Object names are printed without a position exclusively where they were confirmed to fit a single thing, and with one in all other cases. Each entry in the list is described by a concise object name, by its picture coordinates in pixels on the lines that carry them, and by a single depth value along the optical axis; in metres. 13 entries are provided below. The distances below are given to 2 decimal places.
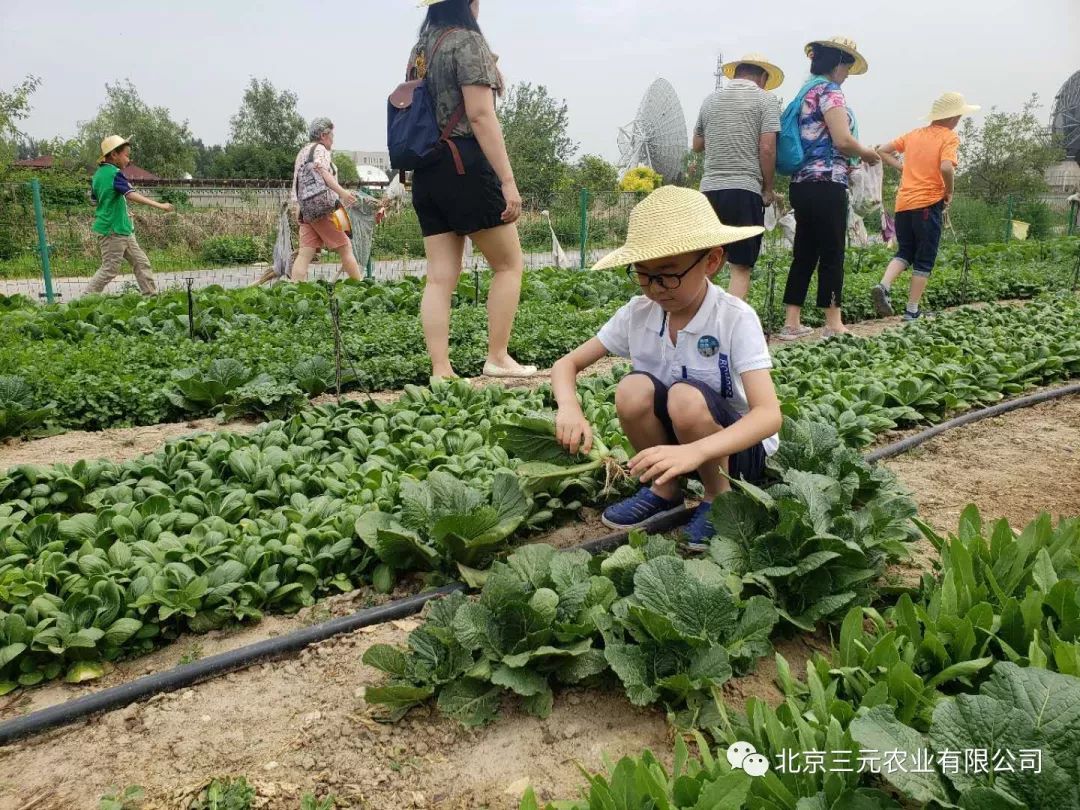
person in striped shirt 5.97
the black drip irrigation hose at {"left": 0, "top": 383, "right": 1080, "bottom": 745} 2.14
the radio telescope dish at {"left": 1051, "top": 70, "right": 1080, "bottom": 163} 31.20
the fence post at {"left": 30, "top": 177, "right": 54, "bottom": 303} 10.70
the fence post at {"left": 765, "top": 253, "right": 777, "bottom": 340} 6.86
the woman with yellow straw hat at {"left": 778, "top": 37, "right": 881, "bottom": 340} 6.05
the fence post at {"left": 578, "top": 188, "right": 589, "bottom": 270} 13.90
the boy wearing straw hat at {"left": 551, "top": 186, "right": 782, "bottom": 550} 2.60
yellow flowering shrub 23.34
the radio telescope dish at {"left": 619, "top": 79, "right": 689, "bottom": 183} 23.48
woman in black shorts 4.50
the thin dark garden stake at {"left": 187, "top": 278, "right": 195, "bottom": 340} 6.22
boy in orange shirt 7.27
